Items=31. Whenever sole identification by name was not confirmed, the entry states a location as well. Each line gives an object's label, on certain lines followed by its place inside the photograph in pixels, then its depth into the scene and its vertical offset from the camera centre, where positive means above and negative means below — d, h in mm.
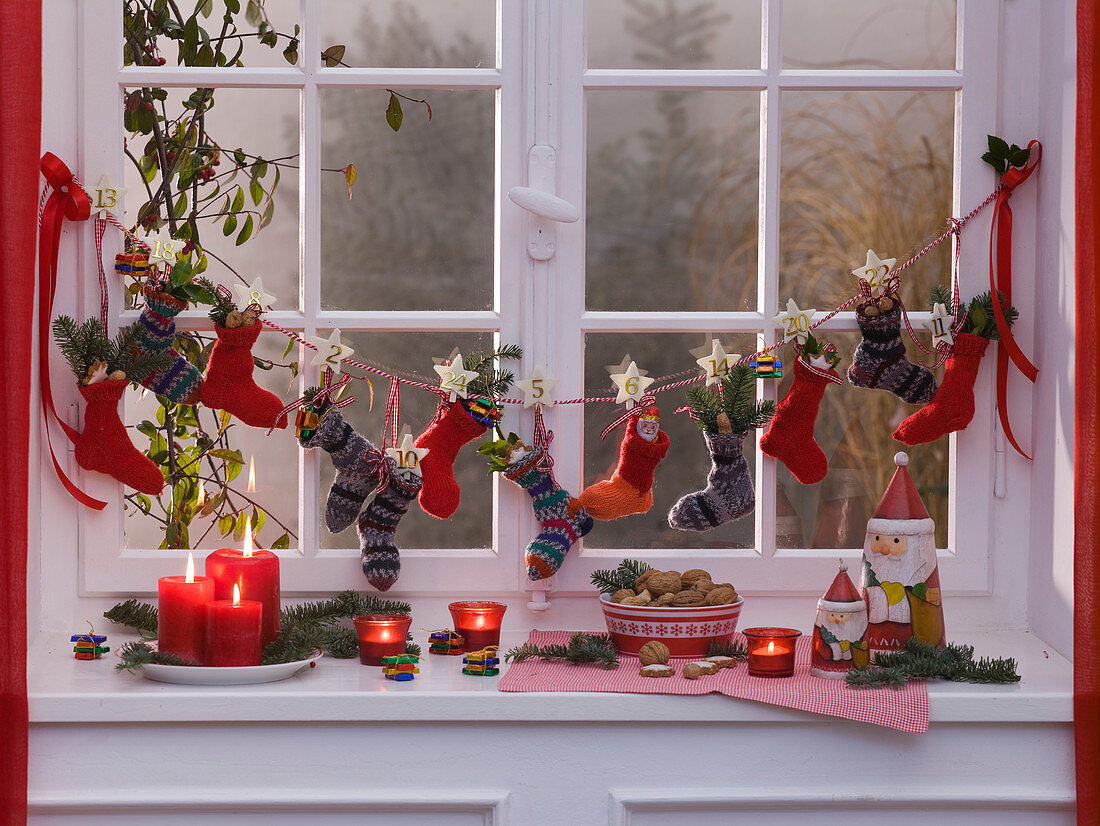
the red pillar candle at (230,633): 3151 -252
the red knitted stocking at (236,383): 3311 +33
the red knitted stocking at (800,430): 3349 -23
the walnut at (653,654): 3182 -280
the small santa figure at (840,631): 3147 -244
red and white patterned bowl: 3209 -254
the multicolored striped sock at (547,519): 3310 -140
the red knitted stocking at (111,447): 3291 -50
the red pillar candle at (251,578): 3212 -200
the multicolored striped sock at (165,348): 3314 +77
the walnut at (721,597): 3218 -220
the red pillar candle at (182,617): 3162 -237
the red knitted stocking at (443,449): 3336 -51
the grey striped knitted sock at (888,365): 3324 +62
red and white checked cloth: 3078 -301
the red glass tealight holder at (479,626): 3251 -263
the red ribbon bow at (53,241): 3287 +210
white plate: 3141 -297
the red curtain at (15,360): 3066 +49
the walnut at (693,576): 3259 -202
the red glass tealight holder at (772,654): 3152 -272
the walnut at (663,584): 3237 -209
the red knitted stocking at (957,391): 3338 +29
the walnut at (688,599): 3217 -223
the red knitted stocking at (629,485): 3326 -97
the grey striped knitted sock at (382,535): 3320 -162
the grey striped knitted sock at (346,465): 3304 -71
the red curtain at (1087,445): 3103 -33
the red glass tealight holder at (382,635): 3223 -269
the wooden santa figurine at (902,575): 3192 -188
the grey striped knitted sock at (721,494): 3330 -107
